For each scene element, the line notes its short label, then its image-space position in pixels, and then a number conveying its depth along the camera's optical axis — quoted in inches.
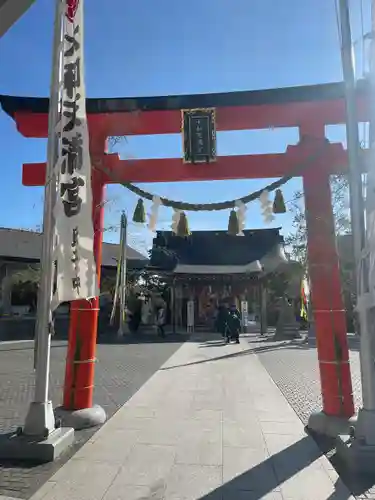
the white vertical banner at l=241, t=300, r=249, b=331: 908.4
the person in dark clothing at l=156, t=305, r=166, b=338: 827.4
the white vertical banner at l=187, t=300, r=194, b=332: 908.0
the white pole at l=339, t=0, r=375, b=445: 173.3
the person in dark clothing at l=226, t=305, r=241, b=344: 713.0
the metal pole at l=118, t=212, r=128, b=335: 654.4
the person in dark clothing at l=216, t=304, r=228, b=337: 739.4
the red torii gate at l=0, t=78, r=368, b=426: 229.5
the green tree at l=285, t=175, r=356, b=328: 588.0
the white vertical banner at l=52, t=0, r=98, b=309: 200.8
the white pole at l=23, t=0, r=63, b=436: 190.5
